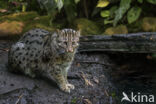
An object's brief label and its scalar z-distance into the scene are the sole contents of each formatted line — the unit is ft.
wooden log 18.47
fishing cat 12.85
